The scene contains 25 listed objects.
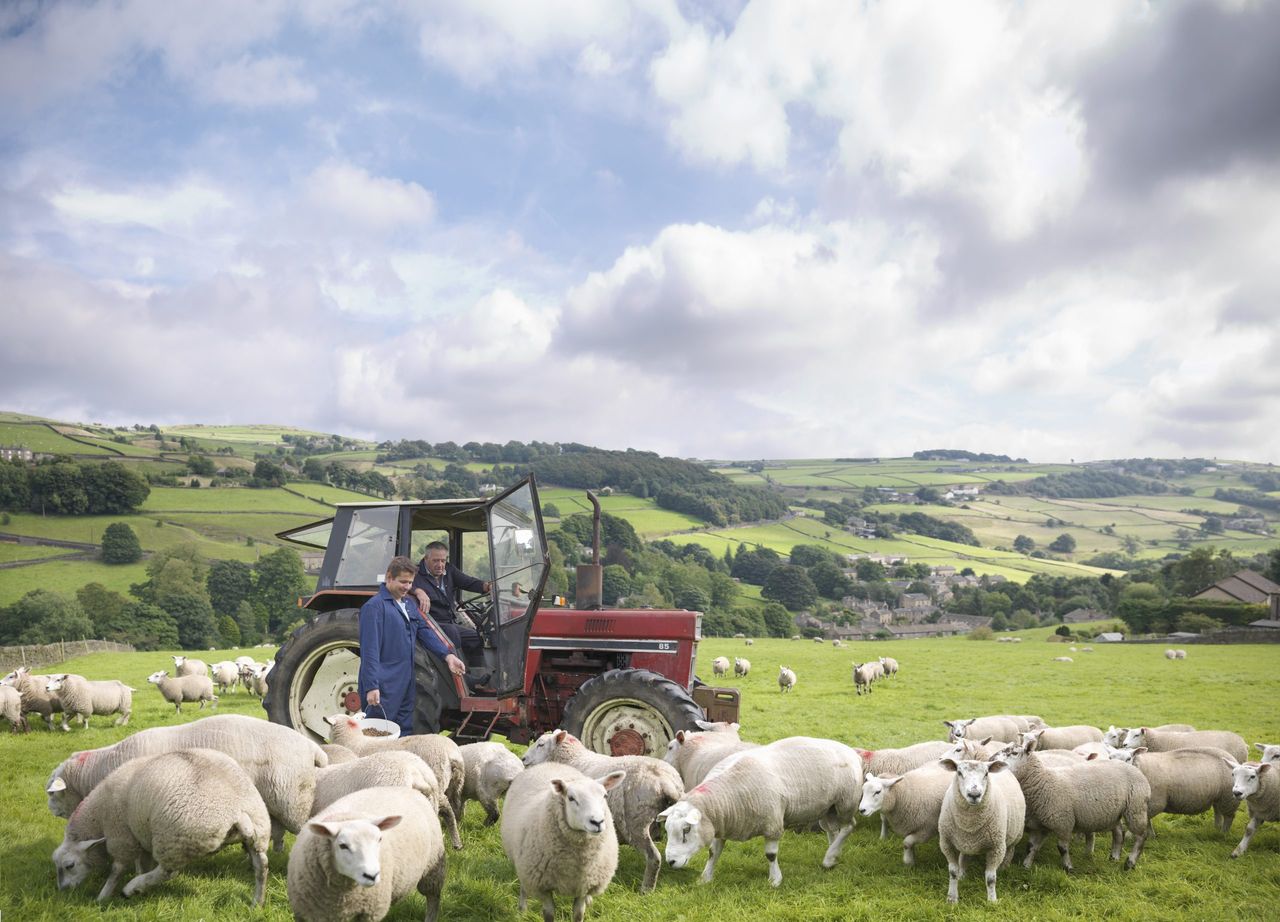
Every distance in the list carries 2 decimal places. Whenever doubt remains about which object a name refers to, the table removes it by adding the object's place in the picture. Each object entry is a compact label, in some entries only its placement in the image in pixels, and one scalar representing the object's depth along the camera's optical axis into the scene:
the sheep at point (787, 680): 20.98
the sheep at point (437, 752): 6.24
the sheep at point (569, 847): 4.66
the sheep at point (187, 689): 14.88
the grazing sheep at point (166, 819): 4.78
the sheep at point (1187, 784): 7.02
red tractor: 7.57
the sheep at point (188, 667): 18.14
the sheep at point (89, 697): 12.11
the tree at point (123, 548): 56.16
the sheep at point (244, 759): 5.56
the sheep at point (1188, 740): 8.44
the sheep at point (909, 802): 6.19
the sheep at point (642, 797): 5.60
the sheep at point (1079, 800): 6.14
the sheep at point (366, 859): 3.91
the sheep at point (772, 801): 5.47
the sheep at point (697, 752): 6.61
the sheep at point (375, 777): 5.41
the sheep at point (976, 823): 5.48
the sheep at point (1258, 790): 6.70
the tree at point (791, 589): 75.00
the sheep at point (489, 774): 6.69
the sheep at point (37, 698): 11.90
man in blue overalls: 6.66
